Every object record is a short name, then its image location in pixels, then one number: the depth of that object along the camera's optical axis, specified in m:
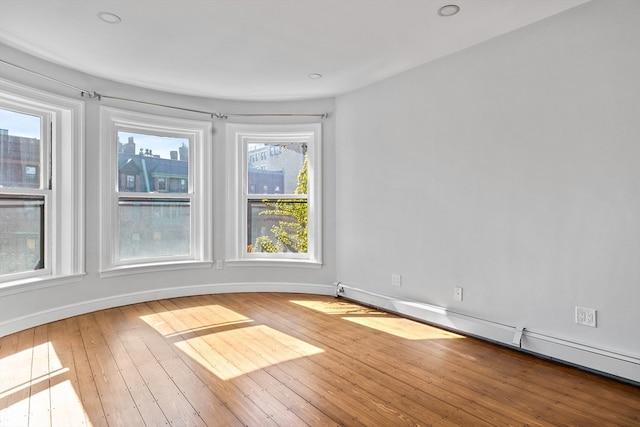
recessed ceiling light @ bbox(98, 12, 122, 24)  2.71
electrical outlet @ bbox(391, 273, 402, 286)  3.93
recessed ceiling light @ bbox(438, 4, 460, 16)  2.61
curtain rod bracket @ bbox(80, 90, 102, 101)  3.83
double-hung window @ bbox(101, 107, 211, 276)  4.16
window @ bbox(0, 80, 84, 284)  3.42
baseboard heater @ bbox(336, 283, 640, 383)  2.44
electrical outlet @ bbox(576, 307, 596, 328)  2.56
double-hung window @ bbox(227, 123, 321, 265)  4.89
